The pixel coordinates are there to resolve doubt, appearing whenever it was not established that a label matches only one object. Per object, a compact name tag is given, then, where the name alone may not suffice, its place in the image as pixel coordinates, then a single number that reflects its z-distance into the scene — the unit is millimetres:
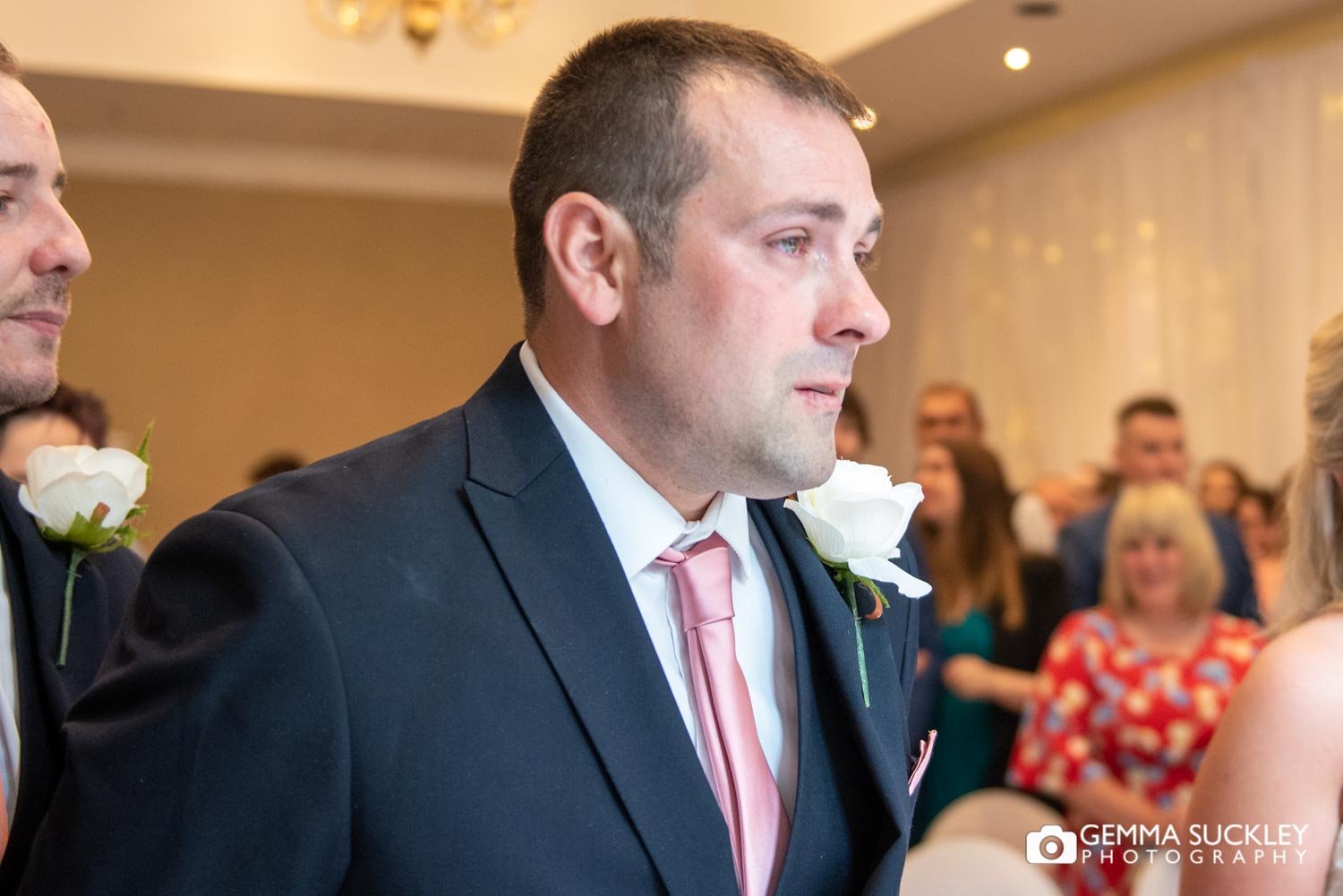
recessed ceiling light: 5020
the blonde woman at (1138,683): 3652
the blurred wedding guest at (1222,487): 6168
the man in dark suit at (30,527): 1528
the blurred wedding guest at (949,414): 5473
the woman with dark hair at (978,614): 4188
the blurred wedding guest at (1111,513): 4398
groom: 1252
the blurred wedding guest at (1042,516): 5590
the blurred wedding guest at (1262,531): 5457
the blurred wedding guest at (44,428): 2951
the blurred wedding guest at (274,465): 5648
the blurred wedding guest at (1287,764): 1801
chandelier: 6227
